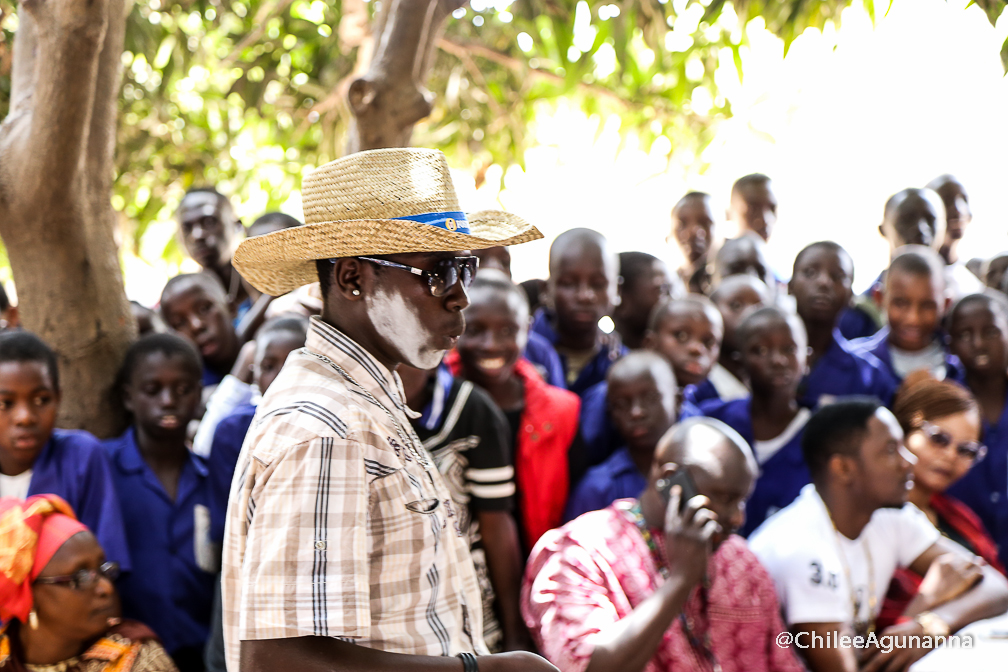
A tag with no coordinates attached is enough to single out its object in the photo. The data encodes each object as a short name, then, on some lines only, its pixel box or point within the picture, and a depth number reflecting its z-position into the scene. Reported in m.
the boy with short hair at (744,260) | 4.94
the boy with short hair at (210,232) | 4.80
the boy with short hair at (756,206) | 5.64
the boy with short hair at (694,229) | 5.54
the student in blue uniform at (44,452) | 2.83
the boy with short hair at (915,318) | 4.25
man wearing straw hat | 1.37
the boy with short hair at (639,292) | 4.58
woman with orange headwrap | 2.51
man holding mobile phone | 2.47
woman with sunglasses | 3.62
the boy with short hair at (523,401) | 3.17
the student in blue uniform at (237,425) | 3.01
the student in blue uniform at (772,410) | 3.66
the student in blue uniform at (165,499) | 2.95
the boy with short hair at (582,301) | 4.08
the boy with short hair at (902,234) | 4.93
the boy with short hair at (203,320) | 4.05
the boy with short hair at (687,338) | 3.87
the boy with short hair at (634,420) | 3.22
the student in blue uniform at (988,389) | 3.96
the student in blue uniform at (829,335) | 4.16
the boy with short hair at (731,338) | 4.18
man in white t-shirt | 2.94
